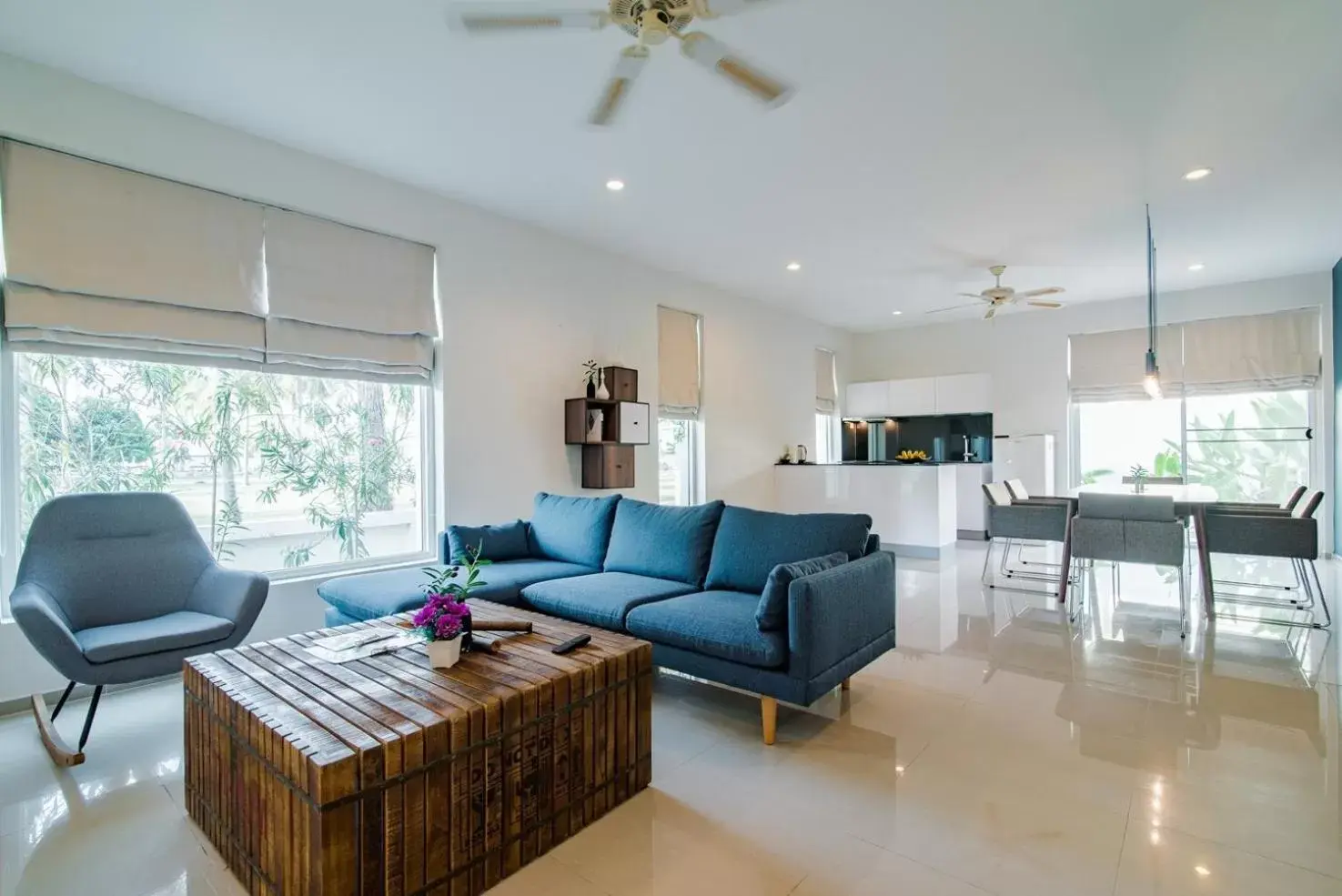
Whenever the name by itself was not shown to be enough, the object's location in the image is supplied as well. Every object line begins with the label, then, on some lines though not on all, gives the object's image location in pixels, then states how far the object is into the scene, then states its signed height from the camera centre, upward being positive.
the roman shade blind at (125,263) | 2.91 +1.00
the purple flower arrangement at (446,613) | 2.03 -0.53
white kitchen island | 6.59 -0.61
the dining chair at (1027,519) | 4.92 -0.63
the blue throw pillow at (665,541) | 3.43 -0.53
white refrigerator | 7.73 -0.26
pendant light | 4.84 +0.54
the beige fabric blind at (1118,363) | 7.25 +0.92
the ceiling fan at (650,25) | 2.14 +1.49
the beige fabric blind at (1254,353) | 6.55 +0.92
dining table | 4.27 -0.50
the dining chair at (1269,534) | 4.00 -0.64
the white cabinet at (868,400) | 9.02 +0.66
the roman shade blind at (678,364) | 6.34 +0.88
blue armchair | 2.40 -0.60
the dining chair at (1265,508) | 4.58 -0.54
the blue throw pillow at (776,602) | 2.47 -0.61
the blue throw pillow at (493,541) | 3.85 -0.57
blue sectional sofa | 2.48 -0.70
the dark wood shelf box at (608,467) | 5.29 -0.14
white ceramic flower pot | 2.03 -0.65
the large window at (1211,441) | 6.76 -0.03
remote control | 2.19 -0.69
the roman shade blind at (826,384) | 8.99 +0.90
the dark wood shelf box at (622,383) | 5.38 +0.58
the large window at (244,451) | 3.14 +0.04
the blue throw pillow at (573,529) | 3.92 -0.51
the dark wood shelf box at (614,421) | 5.15 +0.24
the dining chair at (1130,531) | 4.00 -0.61
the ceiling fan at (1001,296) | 6.03 +1.44
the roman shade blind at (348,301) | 3.71 +0.98
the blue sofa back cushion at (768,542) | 3.04 -0.48
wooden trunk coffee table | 1.48 -0.83
